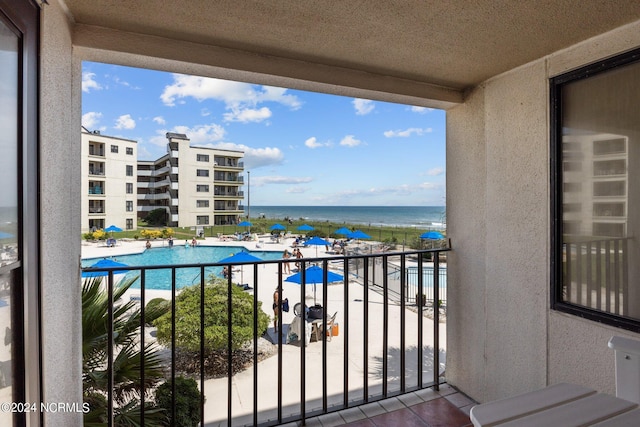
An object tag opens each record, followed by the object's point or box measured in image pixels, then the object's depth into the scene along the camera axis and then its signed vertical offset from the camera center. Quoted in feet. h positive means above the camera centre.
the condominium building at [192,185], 92.89 +7.96
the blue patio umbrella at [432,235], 36.72 -2.84
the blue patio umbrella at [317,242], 38.47 -3.65
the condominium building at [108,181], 79.66 +7.80
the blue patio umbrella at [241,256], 22.07 -3.06
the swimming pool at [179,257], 44.10 -7.70
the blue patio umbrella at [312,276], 20.42 -4.19
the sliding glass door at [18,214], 3.20 -0.02
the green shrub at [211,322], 16.83 -6.01
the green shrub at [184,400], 9.00 -5.43
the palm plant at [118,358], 6.56 -3.32
